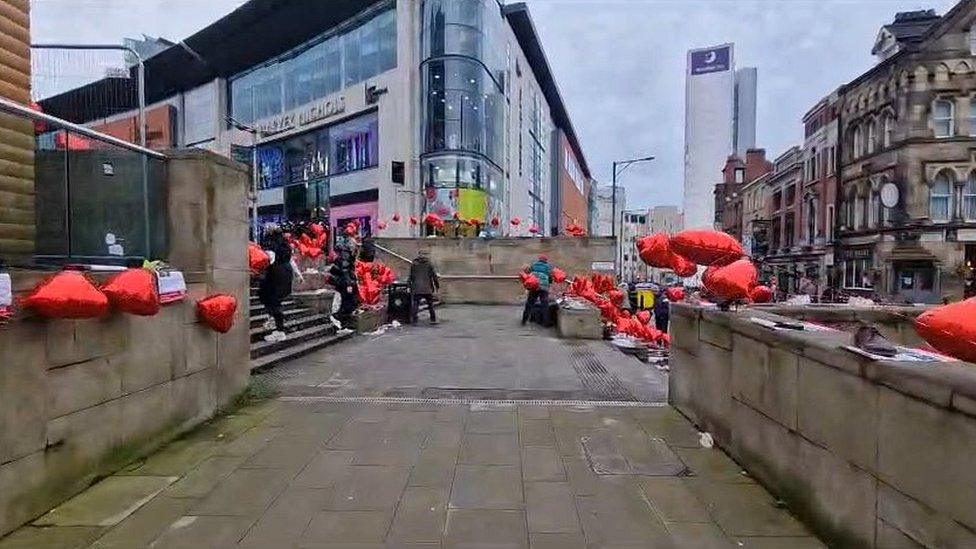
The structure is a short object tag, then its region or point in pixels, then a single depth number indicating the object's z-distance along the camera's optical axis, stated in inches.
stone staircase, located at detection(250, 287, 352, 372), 323.6
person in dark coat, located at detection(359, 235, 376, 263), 665.0
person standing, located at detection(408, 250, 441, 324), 548.4
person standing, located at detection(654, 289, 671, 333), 679.7
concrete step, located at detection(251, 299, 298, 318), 394.1
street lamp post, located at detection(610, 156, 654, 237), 1274.6
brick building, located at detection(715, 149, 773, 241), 2655.0
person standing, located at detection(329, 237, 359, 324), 454.0
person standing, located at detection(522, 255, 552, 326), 571.2
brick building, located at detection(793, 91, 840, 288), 1593.3
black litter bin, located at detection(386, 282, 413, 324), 563.5
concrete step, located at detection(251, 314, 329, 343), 346.3
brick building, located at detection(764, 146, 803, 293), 1865.2
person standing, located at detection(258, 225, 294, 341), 350.9
